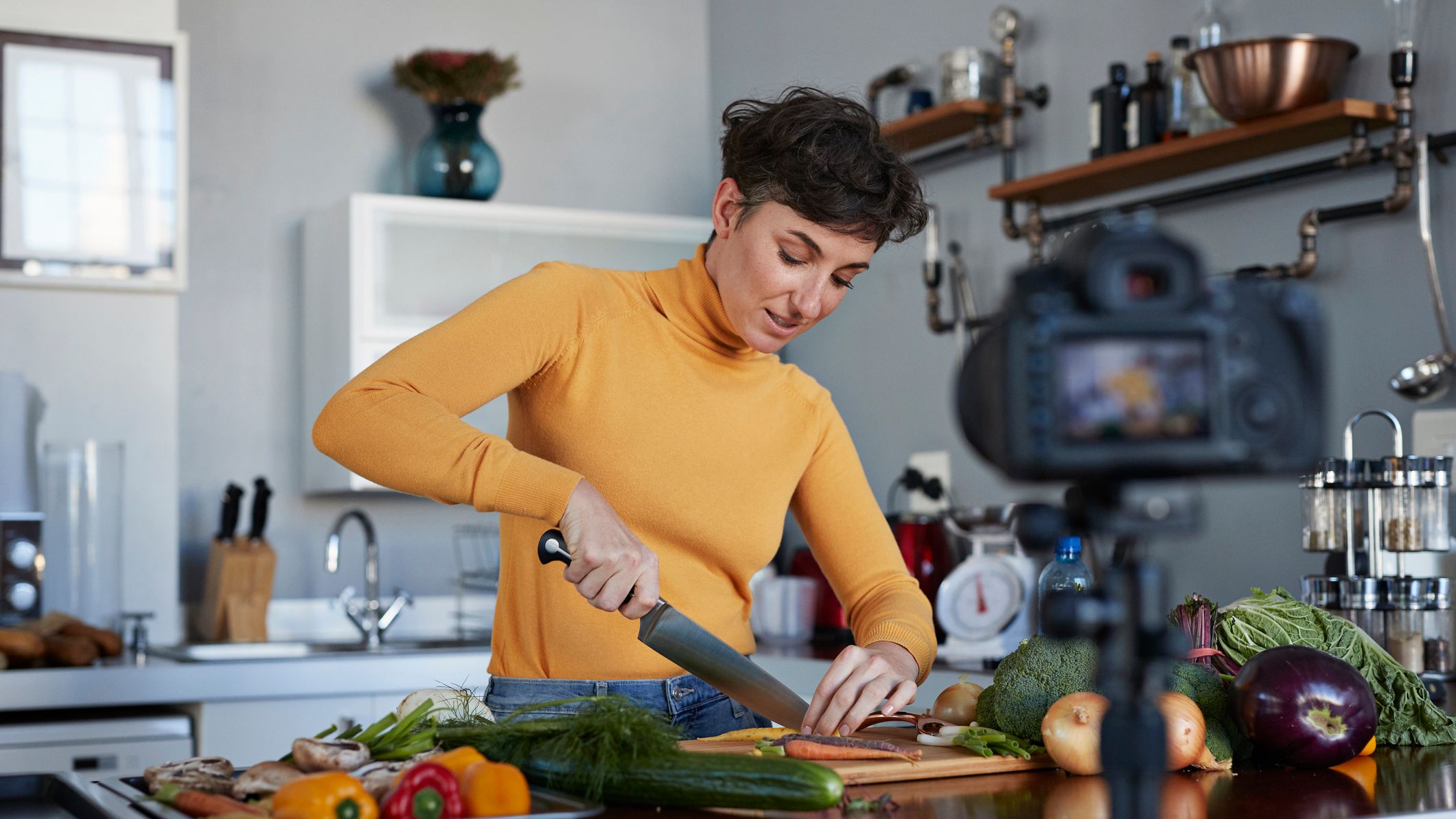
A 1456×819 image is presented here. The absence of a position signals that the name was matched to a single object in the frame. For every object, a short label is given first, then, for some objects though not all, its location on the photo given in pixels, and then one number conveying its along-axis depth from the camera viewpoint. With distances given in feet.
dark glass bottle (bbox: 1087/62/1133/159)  8.39
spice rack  6.19
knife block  10.58
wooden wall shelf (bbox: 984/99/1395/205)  7.03
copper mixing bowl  7.03
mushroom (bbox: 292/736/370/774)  3.52
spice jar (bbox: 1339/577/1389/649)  6.21
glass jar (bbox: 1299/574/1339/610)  6.31
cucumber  3.23
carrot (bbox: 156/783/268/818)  3.27
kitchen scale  8.22
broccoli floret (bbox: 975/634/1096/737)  4.09
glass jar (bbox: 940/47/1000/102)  9.66
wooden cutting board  3.81
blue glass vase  11.48
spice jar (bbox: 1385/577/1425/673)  6.20
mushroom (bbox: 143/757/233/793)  3.51
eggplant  4.04
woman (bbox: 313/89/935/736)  4.36
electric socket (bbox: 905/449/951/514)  10.31
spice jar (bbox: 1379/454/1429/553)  6.13
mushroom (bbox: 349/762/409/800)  3.26
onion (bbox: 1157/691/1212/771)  3.89
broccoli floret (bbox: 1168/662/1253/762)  4.20
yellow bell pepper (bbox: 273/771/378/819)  3.03
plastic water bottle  5.45
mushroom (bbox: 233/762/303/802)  3.40
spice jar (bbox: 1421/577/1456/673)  6.35
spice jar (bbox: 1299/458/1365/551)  6.39
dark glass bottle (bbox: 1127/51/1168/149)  8.22
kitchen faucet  10.73
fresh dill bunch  3.43
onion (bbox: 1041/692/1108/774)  3.88
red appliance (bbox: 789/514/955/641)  9.28
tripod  1.89
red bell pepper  3.08
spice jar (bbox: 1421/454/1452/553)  6.30
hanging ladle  6.76
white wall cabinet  10.87
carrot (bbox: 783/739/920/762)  3.83
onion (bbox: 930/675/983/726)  4.55
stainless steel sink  9.50
